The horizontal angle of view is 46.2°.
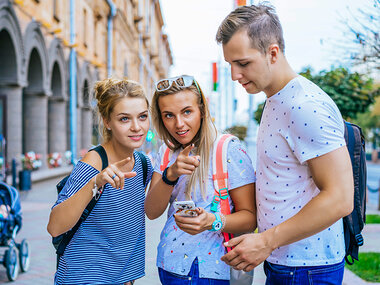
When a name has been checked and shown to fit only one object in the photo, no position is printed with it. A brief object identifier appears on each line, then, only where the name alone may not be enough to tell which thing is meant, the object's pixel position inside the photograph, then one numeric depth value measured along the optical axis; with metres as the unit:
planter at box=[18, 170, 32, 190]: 14.37
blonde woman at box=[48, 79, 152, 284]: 2.34
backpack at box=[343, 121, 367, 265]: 2.07
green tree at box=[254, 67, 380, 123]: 11.64
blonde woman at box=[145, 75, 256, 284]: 2.26
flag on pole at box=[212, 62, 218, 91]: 19.02
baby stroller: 5.47
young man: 1.72
